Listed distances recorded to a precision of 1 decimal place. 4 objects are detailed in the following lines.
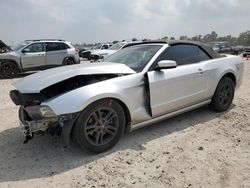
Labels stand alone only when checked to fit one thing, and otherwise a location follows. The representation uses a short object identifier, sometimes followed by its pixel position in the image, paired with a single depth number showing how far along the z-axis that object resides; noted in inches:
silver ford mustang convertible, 96.0
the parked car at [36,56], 323.9
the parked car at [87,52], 710.9
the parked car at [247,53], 687.4
